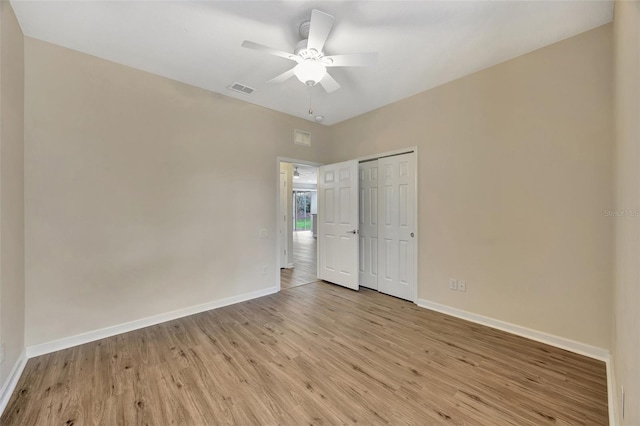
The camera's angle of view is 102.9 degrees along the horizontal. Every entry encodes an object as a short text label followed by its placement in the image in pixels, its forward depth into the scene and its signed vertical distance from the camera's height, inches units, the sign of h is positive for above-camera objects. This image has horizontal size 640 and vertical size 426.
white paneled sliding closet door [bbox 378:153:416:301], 143.1 -8.8
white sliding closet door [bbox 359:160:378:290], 163.3 -8.5
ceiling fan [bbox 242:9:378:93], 74.7 +51.3
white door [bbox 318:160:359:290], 163.6 -8.4
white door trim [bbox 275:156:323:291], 160.6 -7.9
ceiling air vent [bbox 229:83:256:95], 128.3 +63.8
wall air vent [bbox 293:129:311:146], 171.6 +50.9
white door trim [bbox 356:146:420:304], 138.7 -7.0
